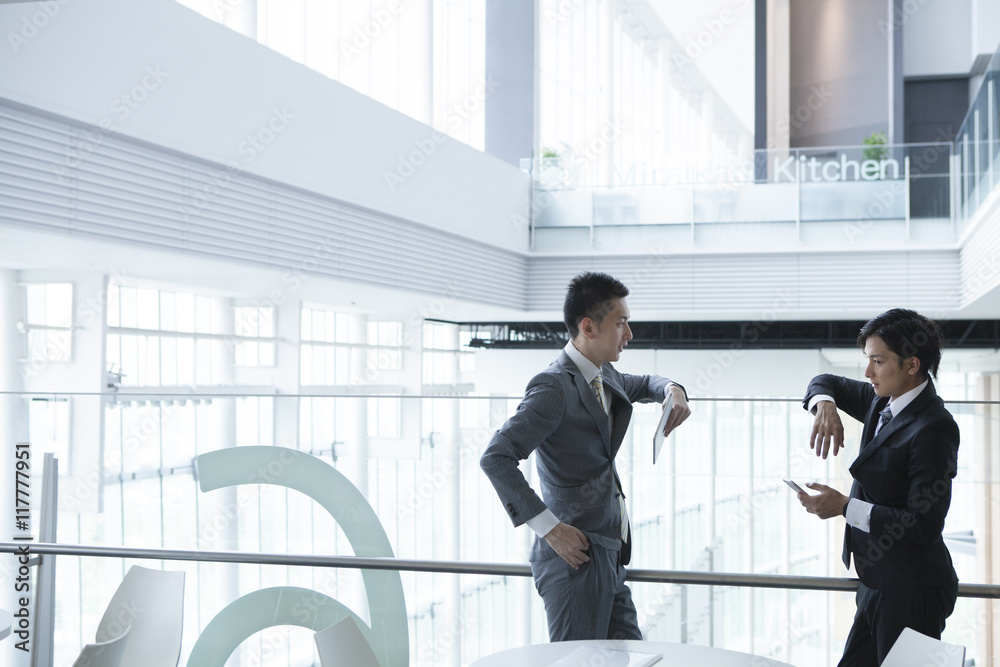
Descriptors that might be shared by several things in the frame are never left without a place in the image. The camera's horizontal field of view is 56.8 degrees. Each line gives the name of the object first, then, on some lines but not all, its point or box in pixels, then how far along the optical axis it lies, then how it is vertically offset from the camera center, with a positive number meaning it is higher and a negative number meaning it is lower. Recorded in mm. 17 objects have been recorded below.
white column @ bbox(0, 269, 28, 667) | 3281 -522
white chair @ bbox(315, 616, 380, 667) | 2148 -666
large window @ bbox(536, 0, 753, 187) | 13398 +5577
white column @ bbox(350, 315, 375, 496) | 3438 -317
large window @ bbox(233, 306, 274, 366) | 11234 +329
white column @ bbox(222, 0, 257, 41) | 8234 +3093
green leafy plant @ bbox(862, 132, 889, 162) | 11898 +2786
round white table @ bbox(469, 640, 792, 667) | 1945 -628
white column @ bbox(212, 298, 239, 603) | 3287 -620
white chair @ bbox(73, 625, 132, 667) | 2176 -707
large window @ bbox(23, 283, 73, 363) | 7922 +352
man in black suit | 2064 -305
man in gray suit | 2242 -264
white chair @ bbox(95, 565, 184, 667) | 2672 -747
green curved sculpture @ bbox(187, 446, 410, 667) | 2979 -697
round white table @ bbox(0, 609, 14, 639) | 2686 -780
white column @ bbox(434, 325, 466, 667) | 3629 -539
